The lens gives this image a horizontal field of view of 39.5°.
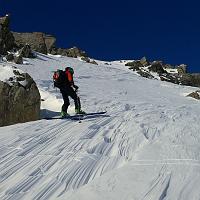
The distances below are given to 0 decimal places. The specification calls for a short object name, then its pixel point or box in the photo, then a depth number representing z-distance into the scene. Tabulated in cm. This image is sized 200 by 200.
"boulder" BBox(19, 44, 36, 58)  2579
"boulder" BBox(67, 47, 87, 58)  3775
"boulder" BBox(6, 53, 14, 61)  2368
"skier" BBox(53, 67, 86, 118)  898
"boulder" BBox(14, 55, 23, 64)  2310
